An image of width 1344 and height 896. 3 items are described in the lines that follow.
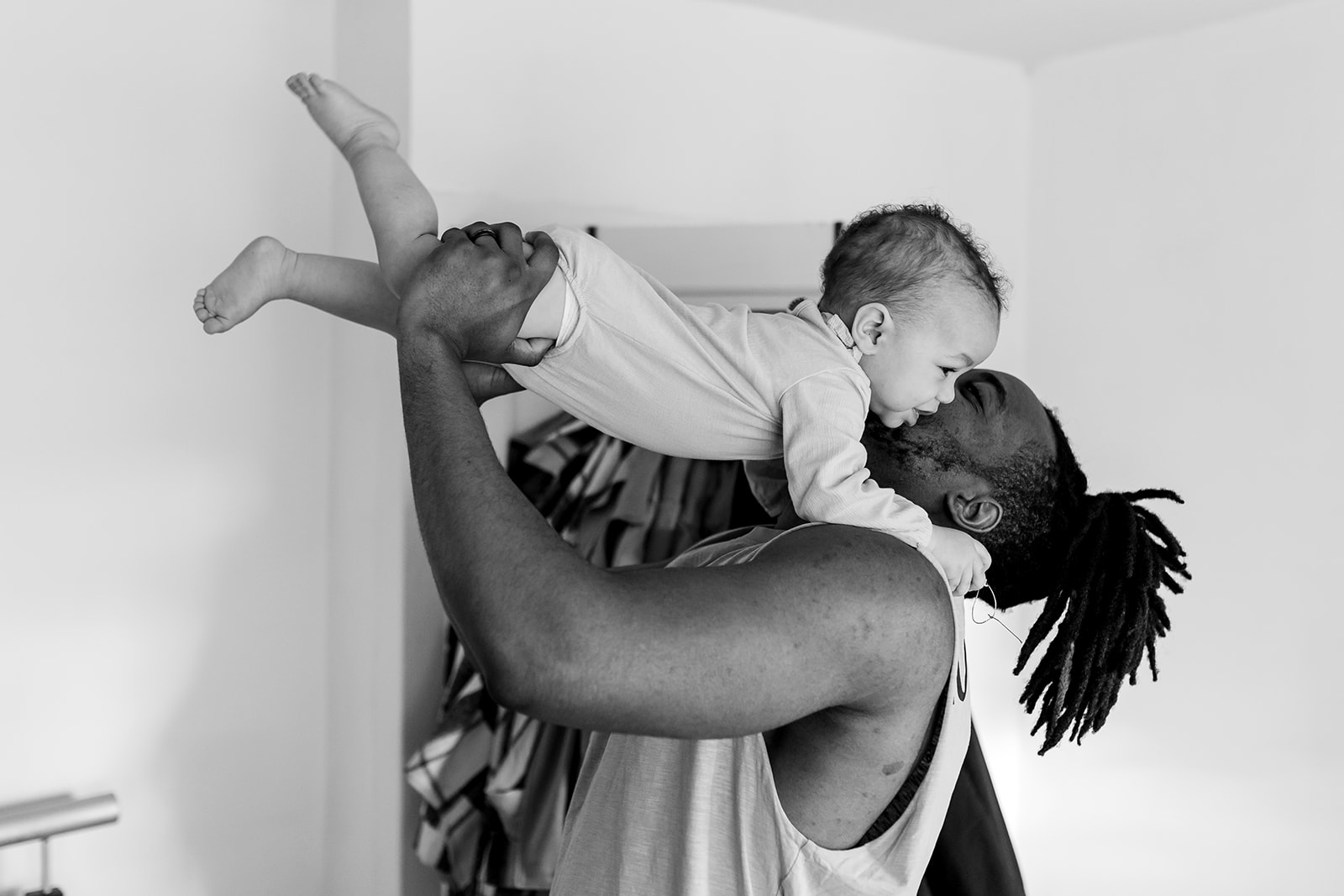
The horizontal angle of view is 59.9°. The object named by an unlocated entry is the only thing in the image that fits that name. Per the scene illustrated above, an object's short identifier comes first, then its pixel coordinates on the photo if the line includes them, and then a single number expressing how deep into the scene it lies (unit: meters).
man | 0.73
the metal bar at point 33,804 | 1.67
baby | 0.92
